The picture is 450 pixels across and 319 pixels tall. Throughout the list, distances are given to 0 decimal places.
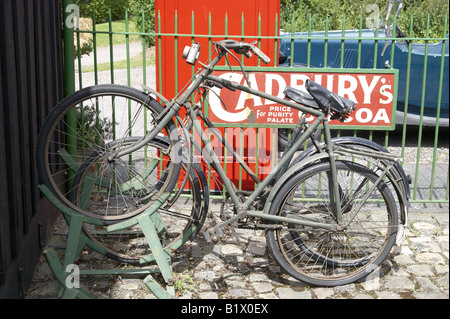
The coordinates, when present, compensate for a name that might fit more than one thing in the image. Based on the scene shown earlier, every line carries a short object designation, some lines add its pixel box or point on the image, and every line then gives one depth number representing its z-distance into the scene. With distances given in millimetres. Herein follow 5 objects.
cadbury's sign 5551
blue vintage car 8320
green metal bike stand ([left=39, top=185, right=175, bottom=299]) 4055
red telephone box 5875
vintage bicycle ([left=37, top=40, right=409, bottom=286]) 4160
